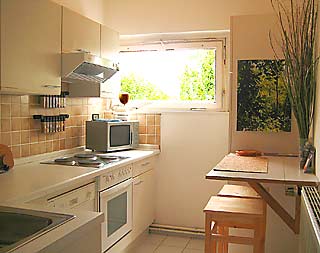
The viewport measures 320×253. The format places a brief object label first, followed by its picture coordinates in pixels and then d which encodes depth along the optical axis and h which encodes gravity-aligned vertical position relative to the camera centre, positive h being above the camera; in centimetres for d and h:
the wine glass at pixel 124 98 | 388 +14
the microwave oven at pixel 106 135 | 348 -21
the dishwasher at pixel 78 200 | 226 -56
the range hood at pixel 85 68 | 275 +35
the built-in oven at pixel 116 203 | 285 -73
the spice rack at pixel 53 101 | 306 +9
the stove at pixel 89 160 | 289 -38
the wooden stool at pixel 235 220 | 243 -69
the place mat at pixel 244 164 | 257 -36
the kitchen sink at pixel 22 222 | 142 -42
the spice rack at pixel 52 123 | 306 -9
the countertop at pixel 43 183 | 125 -41
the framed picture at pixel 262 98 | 313 +13
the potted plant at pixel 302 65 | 283 +37
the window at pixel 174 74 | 386 +40
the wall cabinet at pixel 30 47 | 223 +41
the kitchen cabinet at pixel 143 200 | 346 -83
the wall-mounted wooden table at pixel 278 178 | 230 -39
